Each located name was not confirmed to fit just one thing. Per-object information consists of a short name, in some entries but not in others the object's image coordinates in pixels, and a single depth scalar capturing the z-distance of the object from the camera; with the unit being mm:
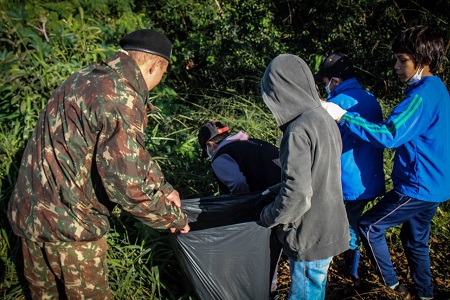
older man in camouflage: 1843
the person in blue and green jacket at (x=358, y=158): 2623
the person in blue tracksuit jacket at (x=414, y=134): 2291
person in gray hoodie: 1775
